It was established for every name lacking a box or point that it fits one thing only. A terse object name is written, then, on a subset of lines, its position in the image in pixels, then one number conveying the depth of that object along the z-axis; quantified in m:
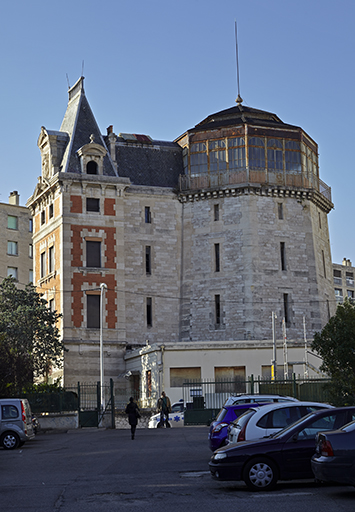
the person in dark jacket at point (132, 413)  29.25
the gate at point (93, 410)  39.38
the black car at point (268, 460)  14.02
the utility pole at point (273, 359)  47.34
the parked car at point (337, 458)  12.23
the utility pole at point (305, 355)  47.47
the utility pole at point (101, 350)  46.38
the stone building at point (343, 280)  137.62
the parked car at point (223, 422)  20.30
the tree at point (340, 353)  32.38
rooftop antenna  59.16
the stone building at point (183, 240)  51.75
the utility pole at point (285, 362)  47.05
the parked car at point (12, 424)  27.27
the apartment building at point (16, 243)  74.31
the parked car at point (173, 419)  38.98
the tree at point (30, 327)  46.62
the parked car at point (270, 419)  16.39
